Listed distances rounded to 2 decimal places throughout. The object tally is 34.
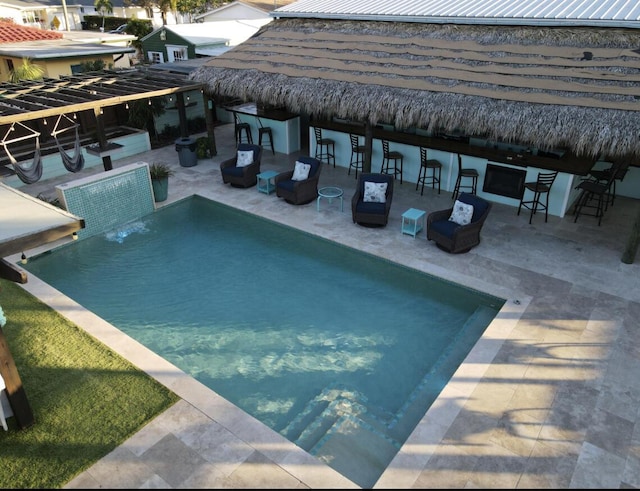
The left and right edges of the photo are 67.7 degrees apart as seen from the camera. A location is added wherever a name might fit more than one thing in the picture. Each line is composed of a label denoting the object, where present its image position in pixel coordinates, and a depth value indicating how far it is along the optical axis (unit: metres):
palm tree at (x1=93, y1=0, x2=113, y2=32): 49.11
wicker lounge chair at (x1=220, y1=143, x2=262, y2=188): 12.79
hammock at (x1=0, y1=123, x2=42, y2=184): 10.88
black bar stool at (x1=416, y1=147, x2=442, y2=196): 12.44
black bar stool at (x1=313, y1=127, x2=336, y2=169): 14.27
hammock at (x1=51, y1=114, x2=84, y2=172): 11.77
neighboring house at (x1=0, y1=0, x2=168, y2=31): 44.31
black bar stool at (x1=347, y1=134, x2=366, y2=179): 13.57
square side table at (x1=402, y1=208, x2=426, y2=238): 10.20
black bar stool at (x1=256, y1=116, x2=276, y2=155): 15.58
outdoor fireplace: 11.58
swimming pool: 6.22
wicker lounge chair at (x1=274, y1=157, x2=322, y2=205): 11.73
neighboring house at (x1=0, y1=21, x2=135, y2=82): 19.58
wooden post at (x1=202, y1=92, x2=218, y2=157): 14.73
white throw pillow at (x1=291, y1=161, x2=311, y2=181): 12.06
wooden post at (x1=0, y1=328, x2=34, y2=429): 5.54
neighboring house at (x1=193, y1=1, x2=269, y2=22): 32.12
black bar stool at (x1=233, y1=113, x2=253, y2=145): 15.84
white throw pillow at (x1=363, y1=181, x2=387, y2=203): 10.91
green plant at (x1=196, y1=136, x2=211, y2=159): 15.03
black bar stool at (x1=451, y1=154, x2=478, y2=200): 11.87
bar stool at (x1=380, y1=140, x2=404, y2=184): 13.02
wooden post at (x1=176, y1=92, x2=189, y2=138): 14.99
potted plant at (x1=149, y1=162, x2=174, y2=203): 11.83
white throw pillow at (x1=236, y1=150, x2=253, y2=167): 13.08
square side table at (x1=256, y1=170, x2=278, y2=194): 12.40
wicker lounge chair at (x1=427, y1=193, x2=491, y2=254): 9.48
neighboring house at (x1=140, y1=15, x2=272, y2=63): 21.86
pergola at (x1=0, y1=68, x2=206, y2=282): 11.62
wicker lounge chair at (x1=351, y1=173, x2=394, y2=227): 10.62
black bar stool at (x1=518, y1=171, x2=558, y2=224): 10.73
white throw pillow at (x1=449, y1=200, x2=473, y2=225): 9.78
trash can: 14.34
